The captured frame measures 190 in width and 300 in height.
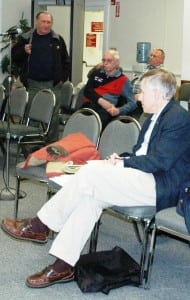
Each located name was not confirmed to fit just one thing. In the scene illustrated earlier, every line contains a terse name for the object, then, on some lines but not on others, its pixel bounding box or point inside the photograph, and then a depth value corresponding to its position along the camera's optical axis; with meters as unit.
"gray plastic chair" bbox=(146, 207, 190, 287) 2.45
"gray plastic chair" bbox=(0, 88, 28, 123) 5.17
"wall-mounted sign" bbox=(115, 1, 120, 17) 9.33
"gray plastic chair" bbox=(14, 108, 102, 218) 3.33
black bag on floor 2.65
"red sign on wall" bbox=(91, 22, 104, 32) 10.04
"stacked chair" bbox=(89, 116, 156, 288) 3.35
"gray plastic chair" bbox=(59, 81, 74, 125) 6.19
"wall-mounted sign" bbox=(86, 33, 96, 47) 10.30
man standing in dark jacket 5.72
